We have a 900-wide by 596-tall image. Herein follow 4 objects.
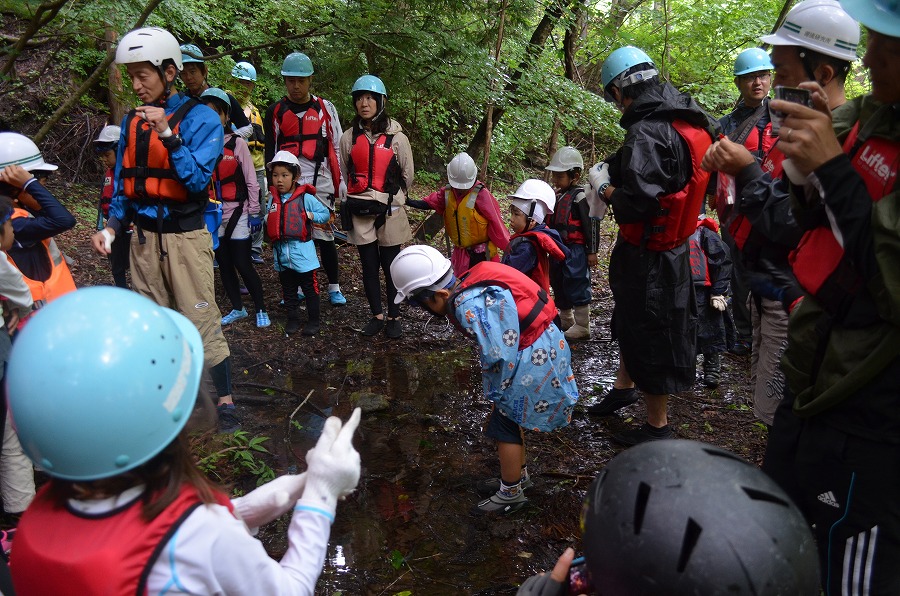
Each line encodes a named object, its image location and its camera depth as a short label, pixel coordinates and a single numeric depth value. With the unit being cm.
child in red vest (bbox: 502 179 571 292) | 521
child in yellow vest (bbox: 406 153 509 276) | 578
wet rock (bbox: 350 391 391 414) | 477
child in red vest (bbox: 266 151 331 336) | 617
